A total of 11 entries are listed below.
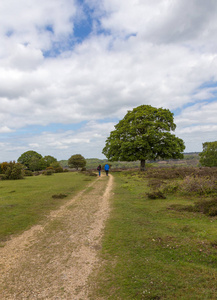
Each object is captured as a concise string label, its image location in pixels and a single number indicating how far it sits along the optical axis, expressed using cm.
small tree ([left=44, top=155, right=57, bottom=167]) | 7249
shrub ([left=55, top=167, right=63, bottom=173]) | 5027
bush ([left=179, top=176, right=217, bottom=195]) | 1287
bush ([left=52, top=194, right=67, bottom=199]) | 1412
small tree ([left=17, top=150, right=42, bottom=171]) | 6871
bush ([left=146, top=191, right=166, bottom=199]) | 1317
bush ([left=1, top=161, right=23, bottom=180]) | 2959
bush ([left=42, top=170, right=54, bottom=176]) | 3961
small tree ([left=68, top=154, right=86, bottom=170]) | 6116
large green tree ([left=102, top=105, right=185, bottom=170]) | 3347
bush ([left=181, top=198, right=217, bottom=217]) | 874
